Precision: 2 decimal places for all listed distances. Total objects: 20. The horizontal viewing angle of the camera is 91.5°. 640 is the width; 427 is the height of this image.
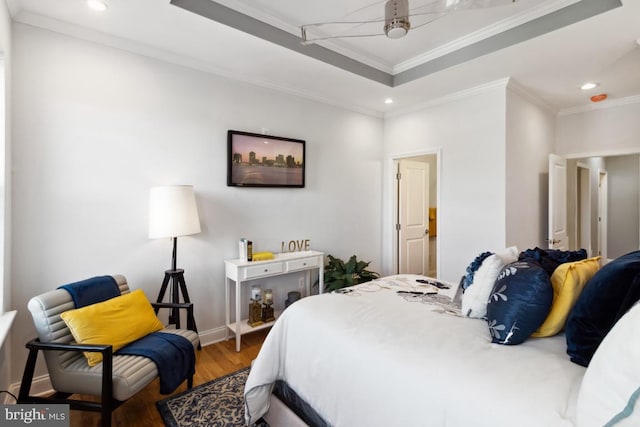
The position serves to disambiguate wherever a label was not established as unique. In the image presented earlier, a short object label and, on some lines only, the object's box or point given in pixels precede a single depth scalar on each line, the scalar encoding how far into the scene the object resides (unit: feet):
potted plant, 11.48
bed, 2.90
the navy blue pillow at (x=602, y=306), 3.72
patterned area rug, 6.24
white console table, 9.47
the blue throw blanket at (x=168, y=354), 6.21
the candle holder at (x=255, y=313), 10.17
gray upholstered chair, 5.49
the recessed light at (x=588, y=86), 10.80
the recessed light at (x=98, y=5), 6.65
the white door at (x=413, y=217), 14.94
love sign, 11.57
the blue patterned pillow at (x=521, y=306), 4.38
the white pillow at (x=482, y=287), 5.46
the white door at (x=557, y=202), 12.08
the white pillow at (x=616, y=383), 2.46
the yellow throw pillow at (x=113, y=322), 5.95
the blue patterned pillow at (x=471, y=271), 6.23
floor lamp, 8.00
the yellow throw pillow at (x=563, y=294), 4.50
